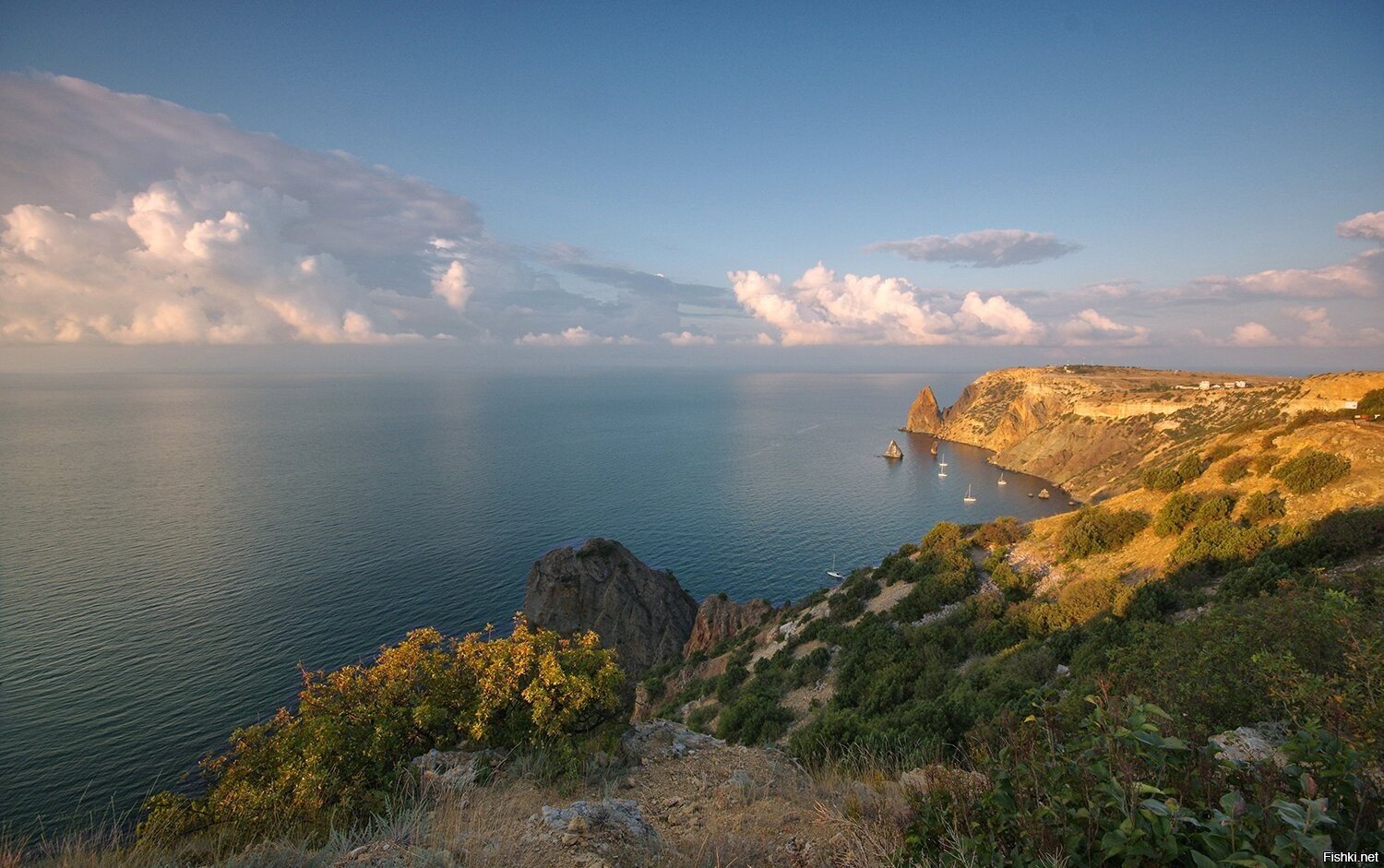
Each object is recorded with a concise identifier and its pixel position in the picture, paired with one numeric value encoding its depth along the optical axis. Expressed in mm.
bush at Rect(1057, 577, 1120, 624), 20781
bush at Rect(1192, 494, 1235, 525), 23703
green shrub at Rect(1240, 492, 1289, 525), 23047
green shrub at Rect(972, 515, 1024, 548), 33031
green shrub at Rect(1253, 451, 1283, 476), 26359
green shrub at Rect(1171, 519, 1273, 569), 20125
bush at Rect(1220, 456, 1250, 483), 27203
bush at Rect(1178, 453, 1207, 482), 30609
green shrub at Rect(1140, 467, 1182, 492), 30616
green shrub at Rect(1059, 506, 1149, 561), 27203
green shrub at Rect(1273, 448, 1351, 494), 23547
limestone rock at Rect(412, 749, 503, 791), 9859
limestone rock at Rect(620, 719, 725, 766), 12422
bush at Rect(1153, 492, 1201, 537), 25031
